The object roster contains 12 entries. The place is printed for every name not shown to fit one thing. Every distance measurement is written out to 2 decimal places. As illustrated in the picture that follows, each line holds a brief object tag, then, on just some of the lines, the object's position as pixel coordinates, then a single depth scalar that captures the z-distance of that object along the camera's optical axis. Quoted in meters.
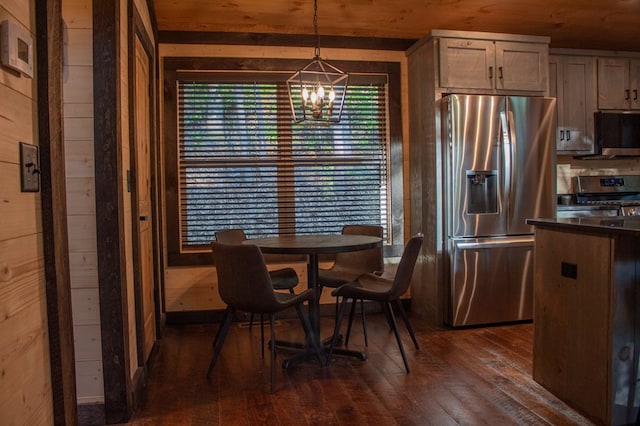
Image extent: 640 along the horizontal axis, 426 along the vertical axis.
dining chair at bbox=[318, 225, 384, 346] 3.47
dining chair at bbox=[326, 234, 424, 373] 2.82
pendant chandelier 2.72
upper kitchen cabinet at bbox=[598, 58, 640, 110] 4.52
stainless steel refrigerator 3.73
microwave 4.49
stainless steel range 4.69
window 4.03
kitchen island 1.98
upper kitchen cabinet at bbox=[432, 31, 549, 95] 3.79
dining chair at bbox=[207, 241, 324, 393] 2.54
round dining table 2.80
